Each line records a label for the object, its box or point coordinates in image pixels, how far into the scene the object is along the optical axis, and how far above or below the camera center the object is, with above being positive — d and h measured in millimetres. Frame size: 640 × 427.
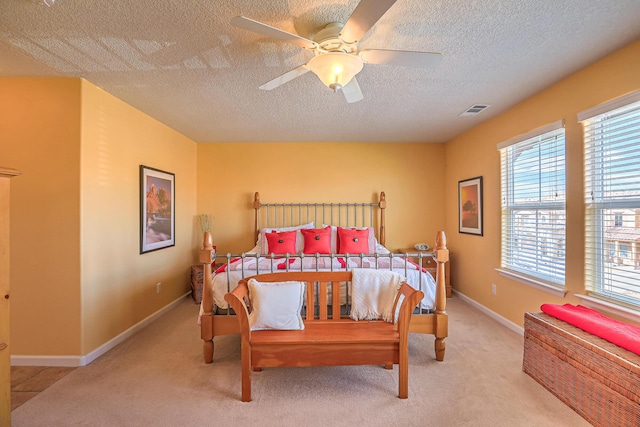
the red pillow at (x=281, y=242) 3843 -395
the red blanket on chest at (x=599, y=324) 1728 -738
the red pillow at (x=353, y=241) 3988 -394
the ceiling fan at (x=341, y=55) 1615 +982
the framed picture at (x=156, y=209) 3393 +43
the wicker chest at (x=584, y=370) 1601 -1003
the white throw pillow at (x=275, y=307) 2162 -709
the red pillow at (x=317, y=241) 3990 -396
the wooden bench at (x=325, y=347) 2016 -946
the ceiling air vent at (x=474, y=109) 3211 +1191
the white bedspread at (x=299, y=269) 2598 -574
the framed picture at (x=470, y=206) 3930 +108
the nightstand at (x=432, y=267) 4344 -817
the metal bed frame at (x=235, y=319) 2484 -894
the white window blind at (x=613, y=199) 2049 +109
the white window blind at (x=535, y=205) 2684 +91
